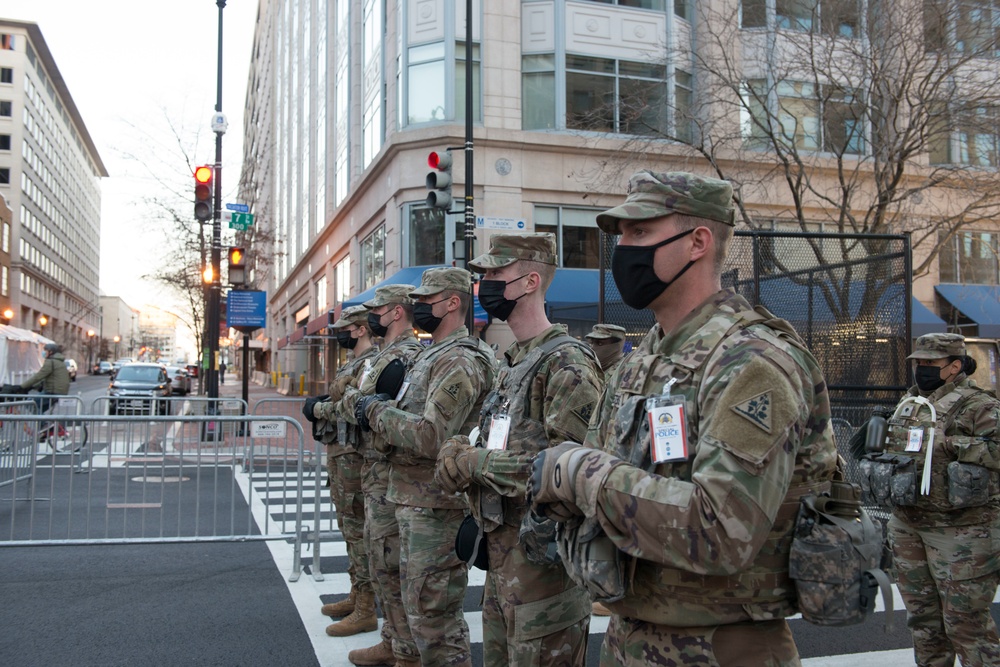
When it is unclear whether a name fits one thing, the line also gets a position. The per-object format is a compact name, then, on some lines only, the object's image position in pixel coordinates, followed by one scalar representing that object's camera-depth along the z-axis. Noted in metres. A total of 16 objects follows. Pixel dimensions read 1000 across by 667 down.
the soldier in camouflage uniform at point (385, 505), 4.52
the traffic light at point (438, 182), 11.49
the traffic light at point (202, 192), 14.80
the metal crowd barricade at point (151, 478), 7.25
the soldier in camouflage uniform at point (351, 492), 5.47
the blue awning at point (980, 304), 21.66
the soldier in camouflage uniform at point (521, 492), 3.03
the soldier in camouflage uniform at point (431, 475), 3.85
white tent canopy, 28.09
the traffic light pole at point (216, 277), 16.81
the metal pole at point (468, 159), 11.27
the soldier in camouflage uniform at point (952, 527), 4.38
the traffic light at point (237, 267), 16.42
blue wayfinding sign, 17.67
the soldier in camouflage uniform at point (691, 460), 1.85
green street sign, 16.00
